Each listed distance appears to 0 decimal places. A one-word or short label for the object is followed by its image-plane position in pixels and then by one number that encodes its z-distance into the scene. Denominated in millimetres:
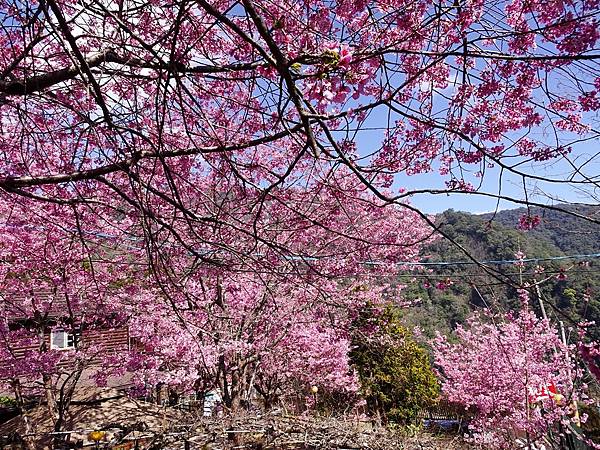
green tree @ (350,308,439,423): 12977
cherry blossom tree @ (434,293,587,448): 7465
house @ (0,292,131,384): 6020
